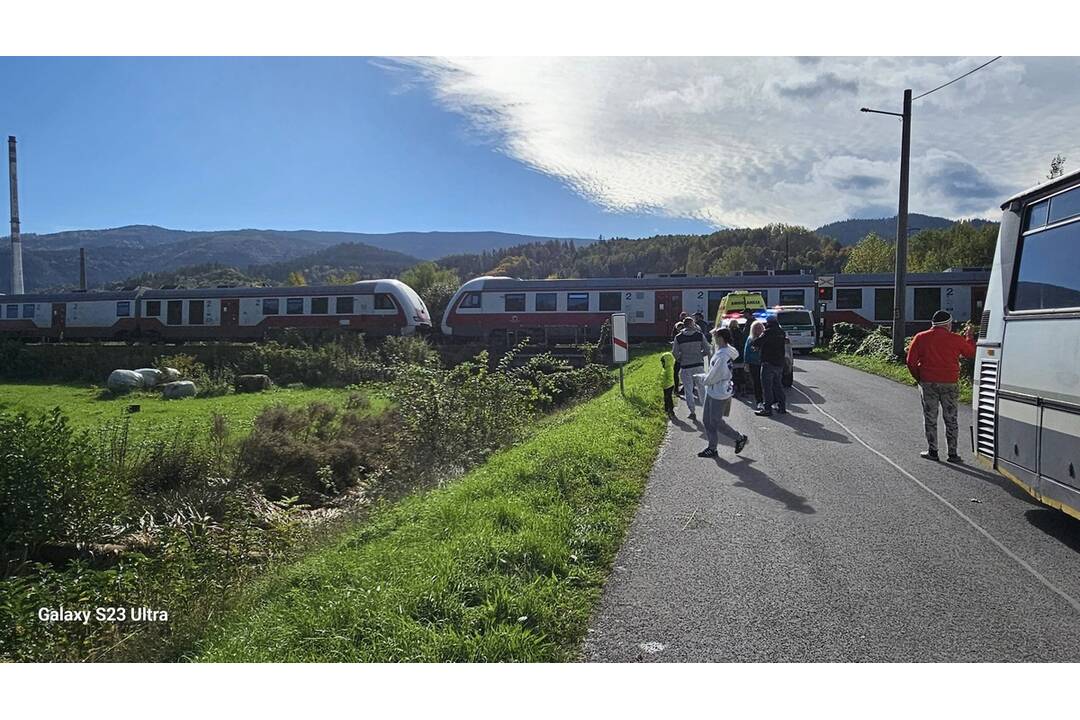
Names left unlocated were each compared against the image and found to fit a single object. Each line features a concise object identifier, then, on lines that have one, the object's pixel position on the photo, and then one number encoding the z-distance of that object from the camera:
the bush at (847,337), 25.32
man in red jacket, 8.17
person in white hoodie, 8.44
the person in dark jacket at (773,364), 12.06
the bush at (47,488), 6.46
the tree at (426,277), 82.94
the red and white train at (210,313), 33.44
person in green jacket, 12.77
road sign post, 14.28
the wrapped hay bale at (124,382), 21.31
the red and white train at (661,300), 30.47
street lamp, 18.69
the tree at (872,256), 69.06
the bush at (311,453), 12.45
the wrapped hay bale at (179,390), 22.08
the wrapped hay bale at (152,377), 22.58
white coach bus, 4.97
